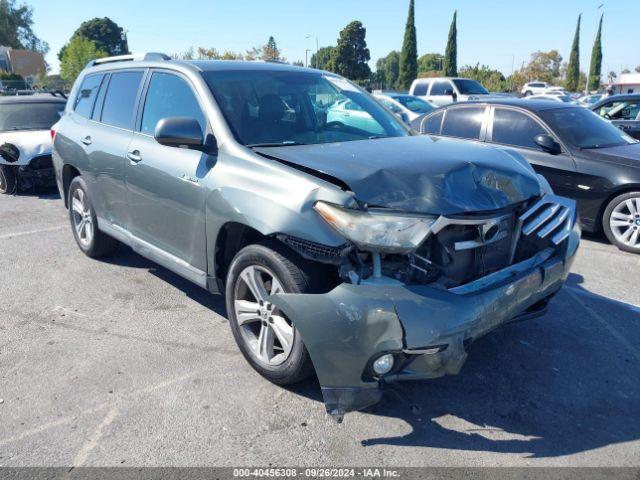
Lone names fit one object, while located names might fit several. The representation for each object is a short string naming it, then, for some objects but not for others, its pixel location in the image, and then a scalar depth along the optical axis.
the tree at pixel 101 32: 96.88
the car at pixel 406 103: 15.09
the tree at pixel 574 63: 67.88
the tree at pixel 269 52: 60.07
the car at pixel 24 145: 9.04
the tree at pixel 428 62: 106.38
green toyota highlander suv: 2.67
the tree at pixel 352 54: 61.72
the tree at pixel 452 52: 57.06
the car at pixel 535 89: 41.50
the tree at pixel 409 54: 56.38
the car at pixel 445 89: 19.44
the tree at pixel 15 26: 82.88
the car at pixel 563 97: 32.13
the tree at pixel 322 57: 86.81
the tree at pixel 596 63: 72.00
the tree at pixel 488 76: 59.69
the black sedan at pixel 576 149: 6.12
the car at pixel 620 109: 10.00
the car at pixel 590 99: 37.57
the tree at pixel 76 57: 54.97
